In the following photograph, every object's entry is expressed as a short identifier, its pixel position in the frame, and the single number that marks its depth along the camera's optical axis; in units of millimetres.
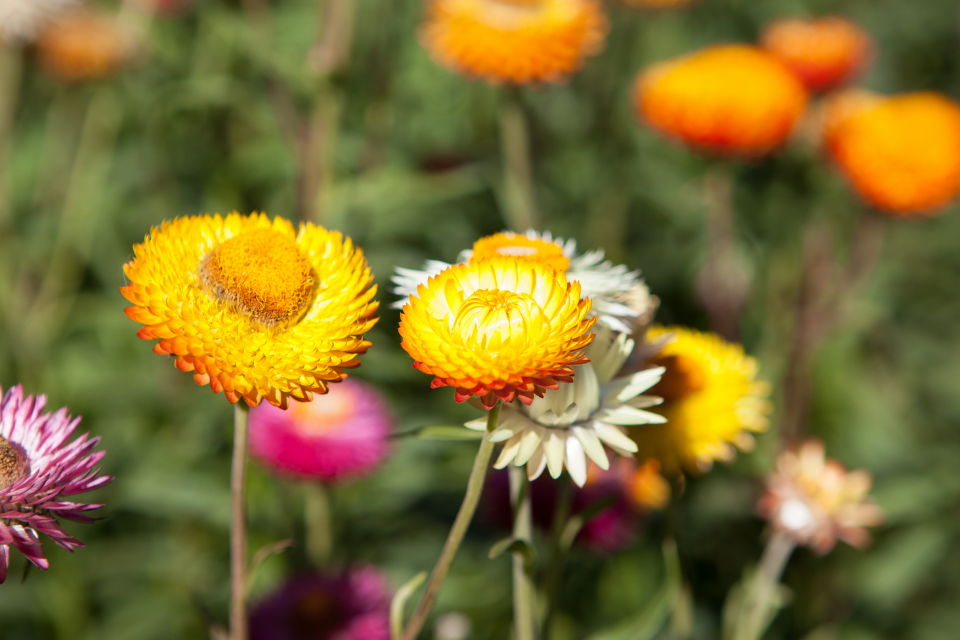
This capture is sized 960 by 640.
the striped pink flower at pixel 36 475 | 444
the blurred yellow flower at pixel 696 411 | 508
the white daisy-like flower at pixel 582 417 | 455
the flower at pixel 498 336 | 444
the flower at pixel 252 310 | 456
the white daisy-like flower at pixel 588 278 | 466
